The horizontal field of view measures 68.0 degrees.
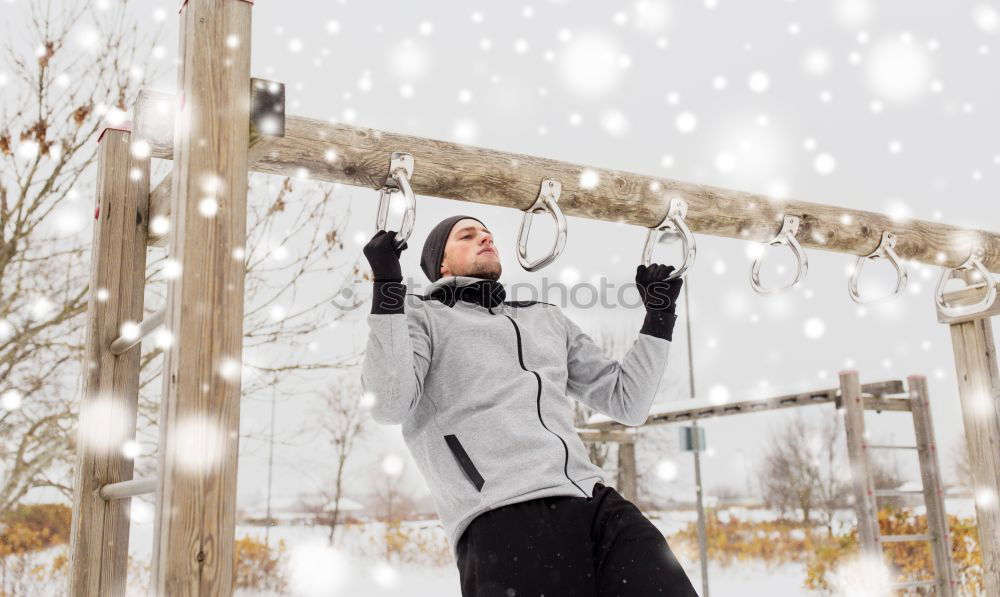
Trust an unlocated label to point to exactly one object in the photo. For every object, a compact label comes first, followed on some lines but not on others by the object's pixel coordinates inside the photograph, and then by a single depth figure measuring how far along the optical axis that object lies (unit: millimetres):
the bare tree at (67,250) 3660
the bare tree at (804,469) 12570
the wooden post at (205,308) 1183
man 1583
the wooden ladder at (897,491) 5262
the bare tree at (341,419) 9297
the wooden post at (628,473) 6676
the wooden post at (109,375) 1799
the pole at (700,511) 7834
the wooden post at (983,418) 2766
